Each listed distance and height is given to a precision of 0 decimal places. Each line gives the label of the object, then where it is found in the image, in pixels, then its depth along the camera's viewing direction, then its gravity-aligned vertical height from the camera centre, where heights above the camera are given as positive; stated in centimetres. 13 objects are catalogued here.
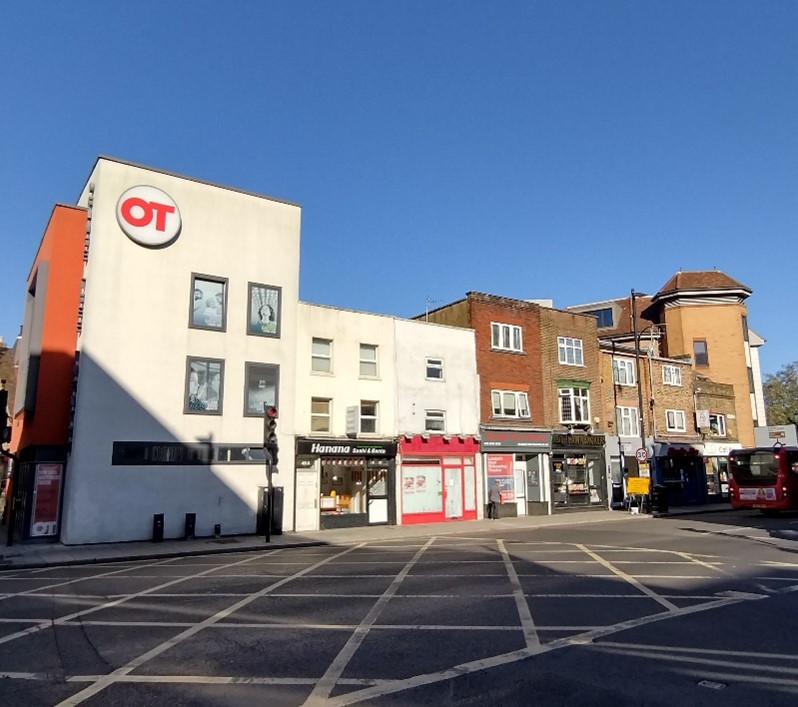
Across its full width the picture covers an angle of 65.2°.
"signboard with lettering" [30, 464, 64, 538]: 2019 -92
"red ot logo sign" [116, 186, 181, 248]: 2202 +901
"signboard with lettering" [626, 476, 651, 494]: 3064 -88
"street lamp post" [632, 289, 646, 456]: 3190 +407
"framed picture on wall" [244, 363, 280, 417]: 2362 +313
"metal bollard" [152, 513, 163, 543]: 2042 -188
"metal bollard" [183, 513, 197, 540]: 2116 -189
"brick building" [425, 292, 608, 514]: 3091 +339
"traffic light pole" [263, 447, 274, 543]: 2019 -89
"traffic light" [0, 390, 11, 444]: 1641 +139
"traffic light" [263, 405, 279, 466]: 1988 +129
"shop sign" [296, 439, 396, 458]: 2453 +86
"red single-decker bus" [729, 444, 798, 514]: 2873 -58
